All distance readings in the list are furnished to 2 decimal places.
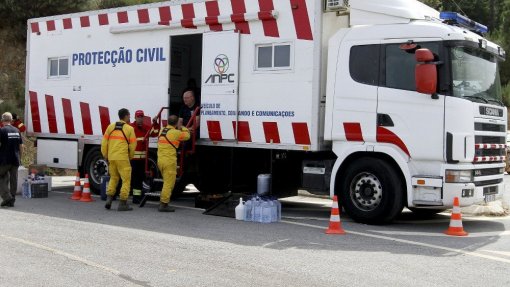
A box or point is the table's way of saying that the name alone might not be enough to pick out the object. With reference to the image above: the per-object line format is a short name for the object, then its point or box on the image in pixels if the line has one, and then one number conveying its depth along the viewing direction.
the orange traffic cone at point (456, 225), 8.71
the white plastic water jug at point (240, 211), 9.84
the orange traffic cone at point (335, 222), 8.66
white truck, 8.88
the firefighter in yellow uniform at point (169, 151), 10.47
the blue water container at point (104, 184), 12.23
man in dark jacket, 10.92
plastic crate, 12.36
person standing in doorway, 11.35
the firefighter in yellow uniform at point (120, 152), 10.70
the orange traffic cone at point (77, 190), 12.22
